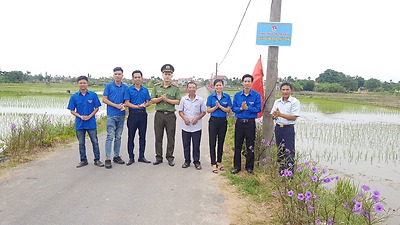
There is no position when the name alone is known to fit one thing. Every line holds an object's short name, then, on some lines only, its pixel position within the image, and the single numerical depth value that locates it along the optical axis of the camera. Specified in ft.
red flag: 17.01
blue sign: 15.29
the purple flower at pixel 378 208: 6.57
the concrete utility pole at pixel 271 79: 15.53
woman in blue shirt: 16.21
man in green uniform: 16.84
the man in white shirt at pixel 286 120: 14.06
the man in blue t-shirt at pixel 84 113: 16.51
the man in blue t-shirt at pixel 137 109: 16.89
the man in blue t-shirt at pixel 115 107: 16.57
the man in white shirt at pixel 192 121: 16.98
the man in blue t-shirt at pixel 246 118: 15.28
